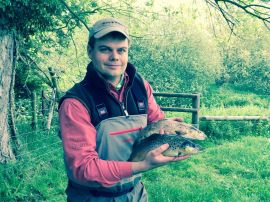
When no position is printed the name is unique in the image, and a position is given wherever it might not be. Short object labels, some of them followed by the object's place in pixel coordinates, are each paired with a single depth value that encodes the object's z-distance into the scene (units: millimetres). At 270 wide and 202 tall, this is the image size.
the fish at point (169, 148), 1162
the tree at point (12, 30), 3227
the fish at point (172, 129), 1279
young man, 1111
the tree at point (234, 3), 3381
